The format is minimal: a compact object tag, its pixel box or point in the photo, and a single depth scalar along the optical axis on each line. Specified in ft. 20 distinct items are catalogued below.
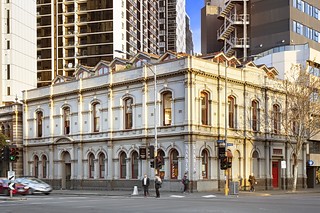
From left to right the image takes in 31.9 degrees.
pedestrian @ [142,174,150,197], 136.03
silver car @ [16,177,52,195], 145.48
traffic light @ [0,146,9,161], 127.34
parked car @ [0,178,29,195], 137.08
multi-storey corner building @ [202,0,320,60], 236.84
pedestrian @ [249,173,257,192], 158.61
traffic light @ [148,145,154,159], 143.79
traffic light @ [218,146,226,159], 140.97
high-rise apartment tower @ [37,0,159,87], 345.10
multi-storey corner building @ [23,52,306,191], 151.94
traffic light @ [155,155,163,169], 140.46
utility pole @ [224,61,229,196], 138.61
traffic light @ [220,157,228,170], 139.33
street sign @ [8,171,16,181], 122.42
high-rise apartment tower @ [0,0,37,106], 282.36
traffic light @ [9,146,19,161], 128.26
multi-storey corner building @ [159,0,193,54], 495.00
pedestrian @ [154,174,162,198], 126.49
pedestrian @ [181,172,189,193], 145.28
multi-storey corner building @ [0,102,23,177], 204.95
